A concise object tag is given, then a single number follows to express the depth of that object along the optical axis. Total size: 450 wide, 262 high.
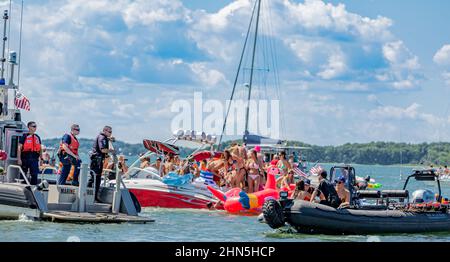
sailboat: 45.57
